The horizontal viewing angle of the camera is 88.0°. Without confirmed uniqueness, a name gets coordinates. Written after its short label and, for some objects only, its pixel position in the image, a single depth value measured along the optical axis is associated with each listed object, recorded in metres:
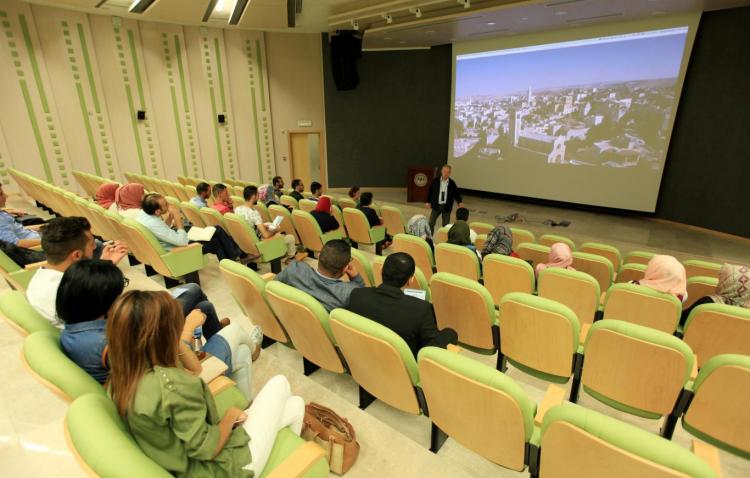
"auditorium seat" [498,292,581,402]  2.23
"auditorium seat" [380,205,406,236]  6.31
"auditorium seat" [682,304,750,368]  2.34
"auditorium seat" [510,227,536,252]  5.14
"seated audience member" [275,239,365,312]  2.58
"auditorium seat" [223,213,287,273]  4.61
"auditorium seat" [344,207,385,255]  5.62
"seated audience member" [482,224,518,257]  4.01
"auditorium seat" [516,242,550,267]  4.16
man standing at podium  7.03
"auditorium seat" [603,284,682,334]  2.62
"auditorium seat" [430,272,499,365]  2.57
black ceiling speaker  10.55
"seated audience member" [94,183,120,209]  5.57
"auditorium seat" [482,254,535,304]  3.23
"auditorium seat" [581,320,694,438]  1.88
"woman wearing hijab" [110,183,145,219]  4.94
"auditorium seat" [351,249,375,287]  3.49
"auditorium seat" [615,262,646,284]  3.81
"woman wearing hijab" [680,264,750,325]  2.82
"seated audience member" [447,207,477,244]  4.45
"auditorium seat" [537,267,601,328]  2.90
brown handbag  2.00
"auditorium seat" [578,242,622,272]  4.44
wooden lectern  10.68
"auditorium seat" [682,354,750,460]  1.71
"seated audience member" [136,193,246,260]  4.07
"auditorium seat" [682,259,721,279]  3.91
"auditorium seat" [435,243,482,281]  3.65
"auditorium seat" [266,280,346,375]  2.27
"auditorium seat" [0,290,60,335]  1.89
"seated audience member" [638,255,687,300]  2.79
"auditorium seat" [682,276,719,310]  3.35
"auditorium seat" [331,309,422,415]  1.89
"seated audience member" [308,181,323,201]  6.68
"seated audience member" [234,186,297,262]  4.81
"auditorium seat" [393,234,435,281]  4.11
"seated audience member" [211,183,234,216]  5.43
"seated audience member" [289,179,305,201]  7.16
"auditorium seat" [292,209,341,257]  5.10
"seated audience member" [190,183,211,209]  5.69
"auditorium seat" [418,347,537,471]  1.51
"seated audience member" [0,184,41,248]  4.01
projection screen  7.62
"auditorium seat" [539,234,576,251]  4.73
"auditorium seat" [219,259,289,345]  2.64
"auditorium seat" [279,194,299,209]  6.71
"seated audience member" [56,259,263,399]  1.72
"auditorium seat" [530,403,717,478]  1.10
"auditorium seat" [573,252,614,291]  3.75
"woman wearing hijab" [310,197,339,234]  5.43
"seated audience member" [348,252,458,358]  2.20
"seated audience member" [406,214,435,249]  5.05
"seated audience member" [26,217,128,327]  2.26
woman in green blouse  1.29
